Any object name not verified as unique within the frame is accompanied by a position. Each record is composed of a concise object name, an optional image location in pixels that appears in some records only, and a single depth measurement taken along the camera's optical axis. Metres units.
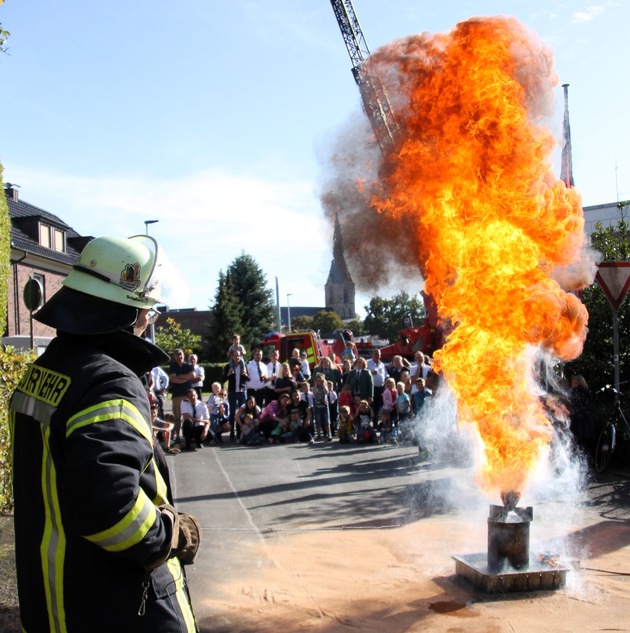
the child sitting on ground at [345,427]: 14.02
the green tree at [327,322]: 67.00
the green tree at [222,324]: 46.84
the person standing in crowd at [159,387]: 13.09
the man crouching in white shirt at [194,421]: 13.40
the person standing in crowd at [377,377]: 14.85
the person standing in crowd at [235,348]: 14.35
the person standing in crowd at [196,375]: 14.00
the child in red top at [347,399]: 14.56
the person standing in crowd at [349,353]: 16.17
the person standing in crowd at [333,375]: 15.97
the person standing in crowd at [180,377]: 13.83
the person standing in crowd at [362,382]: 14.42
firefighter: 2.04
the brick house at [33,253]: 30.03
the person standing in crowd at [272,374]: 15.11
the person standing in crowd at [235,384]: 14.55
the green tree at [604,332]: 10.95
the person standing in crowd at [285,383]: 14.83
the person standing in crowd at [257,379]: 15.02
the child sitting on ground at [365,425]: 13.84
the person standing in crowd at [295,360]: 16.02
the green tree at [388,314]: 62.06
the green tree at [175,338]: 38.44
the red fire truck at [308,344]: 23.75
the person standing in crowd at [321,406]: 14.62
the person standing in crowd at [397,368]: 15.27
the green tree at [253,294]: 54.58
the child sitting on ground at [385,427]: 13.94
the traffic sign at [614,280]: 9.15
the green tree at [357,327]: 73.75
